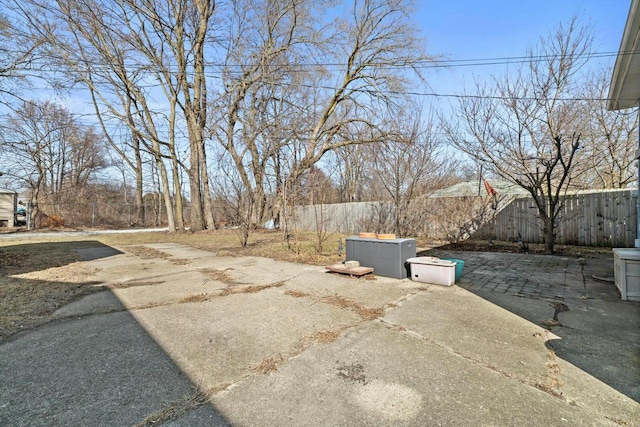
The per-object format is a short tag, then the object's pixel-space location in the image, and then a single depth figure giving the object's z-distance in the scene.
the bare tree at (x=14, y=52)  7.35
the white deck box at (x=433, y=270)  4.68
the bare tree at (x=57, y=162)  18.89
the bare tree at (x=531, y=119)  7.24
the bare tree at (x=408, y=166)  10.32
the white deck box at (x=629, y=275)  3.72
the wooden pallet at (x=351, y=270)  5.19
